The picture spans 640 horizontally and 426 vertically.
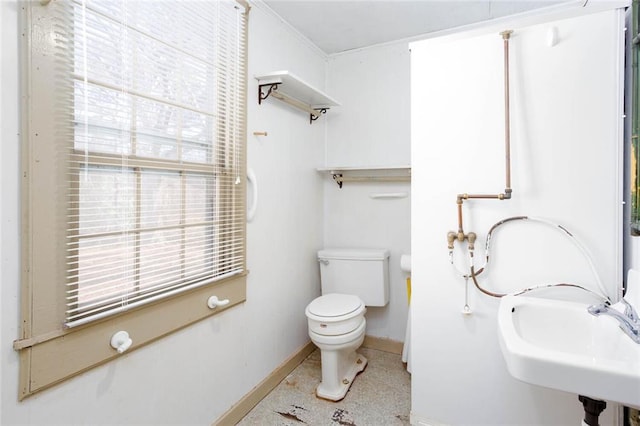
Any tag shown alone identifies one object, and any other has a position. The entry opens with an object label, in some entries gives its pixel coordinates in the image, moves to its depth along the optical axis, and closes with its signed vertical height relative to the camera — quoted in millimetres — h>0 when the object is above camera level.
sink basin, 906 -459
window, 1011 +144
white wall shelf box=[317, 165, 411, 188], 2514 +299
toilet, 2004 -640
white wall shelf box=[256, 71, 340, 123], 1954 +798
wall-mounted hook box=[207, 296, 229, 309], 1624 -466
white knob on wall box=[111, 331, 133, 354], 1195 -488
